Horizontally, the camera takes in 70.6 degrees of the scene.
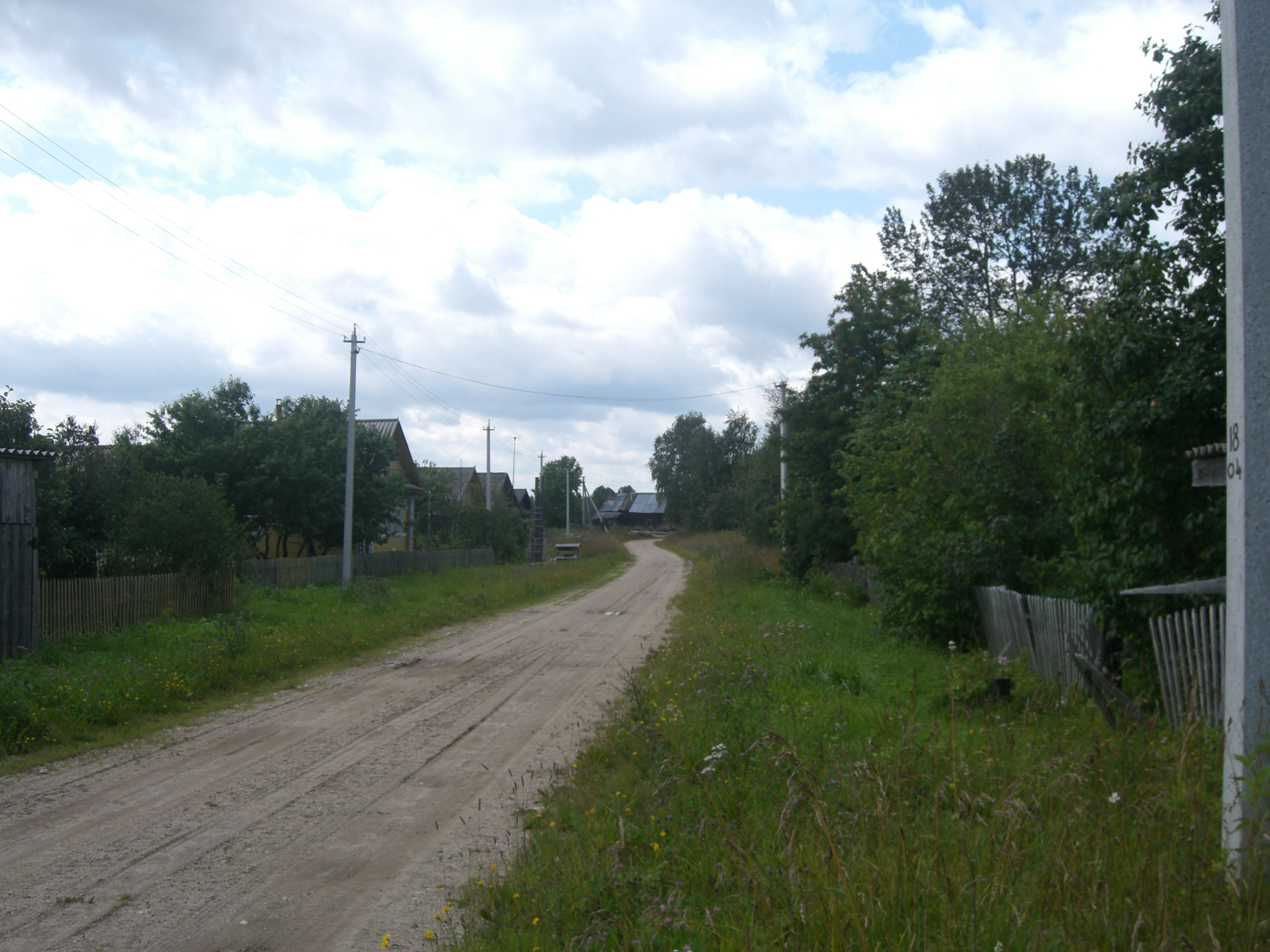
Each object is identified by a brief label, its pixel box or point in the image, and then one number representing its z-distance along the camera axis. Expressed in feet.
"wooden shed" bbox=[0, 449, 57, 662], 42.06
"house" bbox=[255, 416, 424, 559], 127.34
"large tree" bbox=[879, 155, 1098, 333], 117.39
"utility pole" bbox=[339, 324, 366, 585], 87.92
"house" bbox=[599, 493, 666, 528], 441.27
